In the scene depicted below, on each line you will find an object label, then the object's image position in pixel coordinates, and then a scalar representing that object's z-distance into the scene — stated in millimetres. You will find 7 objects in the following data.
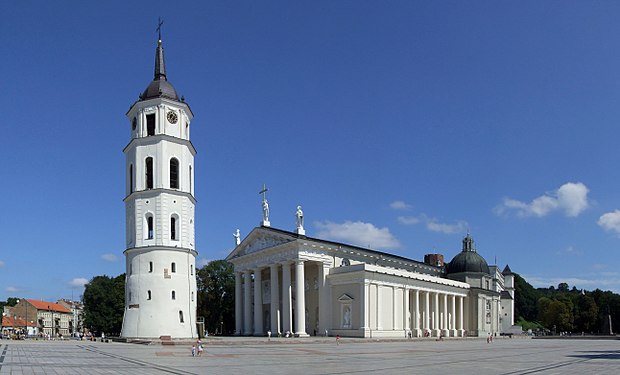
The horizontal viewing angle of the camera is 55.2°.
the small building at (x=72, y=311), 182100
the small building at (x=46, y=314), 144375
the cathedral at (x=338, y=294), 65312
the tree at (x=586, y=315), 121125
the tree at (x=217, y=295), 89125
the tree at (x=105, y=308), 83375
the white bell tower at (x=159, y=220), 49281
